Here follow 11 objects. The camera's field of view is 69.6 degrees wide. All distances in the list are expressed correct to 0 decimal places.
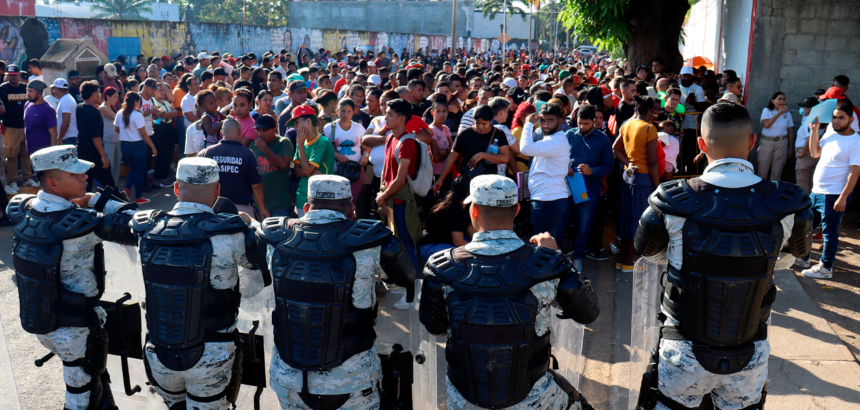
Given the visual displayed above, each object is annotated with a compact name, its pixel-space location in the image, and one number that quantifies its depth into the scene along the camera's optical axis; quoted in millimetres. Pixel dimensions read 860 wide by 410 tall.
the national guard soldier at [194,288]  3205
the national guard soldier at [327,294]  2951
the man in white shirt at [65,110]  9133
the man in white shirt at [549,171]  5676
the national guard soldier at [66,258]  3543
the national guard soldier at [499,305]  2725
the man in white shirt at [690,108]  9086
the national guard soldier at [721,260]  2980
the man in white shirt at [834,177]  5926
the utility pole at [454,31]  25903
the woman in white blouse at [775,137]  8805
